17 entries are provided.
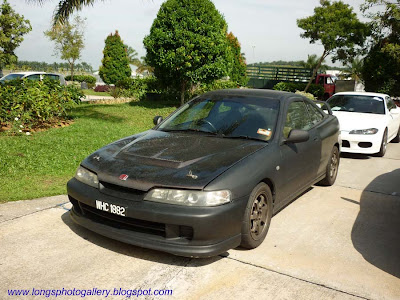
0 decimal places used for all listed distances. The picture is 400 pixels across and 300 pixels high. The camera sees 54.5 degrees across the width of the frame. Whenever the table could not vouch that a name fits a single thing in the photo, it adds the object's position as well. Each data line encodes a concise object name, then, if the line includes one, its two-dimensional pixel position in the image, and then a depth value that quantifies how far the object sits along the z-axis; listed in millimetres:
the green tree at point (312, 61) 38844
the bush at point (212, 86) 15022
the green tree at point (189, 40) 12477
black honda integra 3158
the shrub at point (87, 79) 33875
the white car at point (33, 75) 14172
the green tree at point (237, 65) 25438
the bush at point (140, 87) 16188
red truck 23422
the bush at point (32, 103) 8086
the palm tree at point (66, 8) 10266
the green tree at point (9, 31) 20531
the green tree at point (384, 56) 15219
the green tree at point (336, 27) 21659
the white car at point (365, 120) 8000
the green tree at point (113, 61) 29203
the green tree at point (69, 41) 28438
